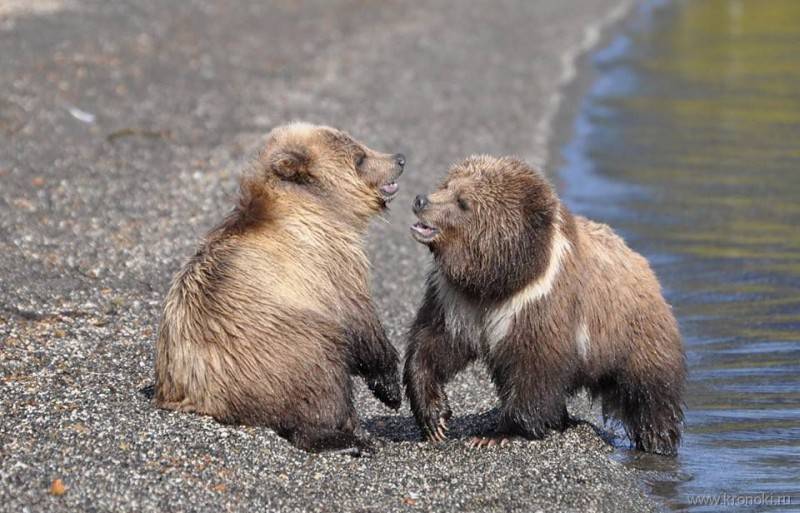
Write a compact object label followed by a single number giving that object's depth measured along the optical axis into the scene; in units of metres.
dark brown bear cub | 14.14
